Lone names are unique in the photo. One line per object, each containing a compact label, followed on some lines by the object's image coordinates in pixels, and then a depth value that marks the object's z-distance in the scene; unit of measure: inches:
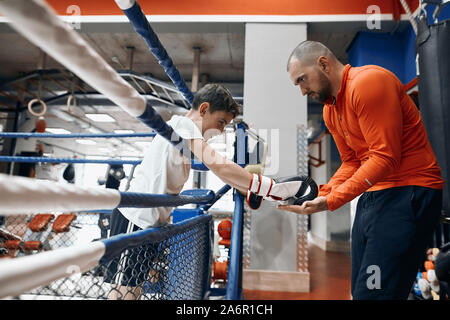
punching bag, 60.3
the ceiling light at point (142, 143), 514.6
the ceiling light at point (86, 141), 511.1
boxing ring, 11.9
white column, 123.1
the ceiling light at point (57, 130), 451.0
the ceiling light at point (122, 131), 445.0
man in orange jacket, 43.6
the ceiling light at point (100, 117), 339.6
